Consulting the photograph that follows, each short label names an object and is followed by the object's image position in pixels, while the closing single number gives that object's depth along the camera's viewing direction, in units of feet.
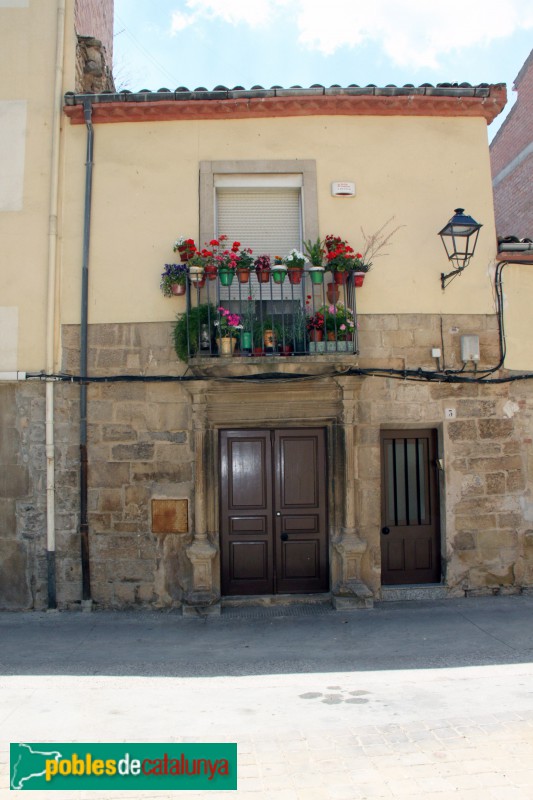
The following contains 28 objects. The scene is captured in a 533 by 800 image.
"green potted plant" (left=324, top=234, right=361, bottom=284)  24.56
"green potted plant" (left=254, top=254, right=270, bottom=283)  24.40
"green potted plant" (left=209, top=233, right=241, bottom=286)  24.20
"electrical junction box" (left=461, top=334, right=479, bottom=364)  25.82
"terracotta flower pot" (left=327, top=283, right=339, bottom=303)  24.76
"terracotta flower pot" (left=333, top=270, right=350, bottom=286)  24.68
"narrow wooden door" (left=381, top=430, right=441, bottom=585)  26.61
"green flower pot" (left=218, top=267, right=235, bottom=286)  24.21
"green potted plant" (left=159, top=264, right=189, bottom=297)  24.63
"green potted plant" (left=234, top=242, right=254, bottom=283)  24.30
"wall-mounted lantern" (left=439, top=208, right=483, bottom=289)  24.18
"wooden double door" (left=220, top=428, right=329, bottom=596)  25.85
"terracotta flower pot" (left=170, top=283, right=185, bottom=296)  24.95
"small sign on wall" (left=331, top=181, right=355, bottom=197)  26.07
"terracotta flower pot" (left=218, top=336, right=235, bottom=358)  23.88
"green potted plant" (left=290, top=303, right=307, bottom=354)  24.21
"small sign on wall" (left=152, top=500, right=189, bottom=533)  25.18
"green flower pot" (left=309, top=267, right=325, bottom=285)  24.47
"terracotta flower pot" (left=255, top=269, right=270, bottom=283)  24.47
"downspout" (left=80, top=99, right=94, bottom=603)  25.00
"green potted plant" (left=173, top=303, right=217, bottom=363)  24.20
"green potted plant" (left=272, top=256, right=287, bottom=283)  24.26
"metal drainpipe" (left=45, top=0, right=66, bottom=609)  24.98
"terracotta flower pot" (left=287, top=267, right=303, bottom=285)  24.36
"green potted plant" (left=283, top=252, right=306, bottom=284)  24.31
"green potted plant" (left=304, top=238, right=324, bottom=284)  24.33
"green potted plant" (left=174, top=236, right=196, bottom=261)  24.67
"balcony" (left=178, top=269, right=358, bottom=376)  23.94
